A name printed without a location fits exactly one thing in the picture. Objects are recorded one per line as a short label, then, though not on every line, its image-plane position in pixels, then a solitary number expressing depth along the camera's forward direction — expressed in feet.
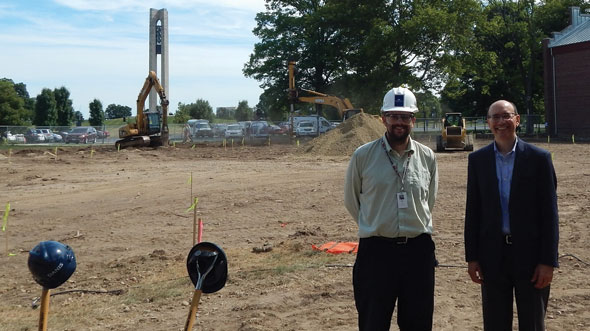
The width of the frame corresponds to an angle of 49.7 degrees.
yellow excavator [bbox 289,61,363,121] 137.08
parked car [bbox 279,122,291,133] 167.86
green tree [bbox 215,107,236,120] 349.00
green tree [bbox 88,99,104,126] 269.44
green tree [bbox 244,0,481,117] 171.53
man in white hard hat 13.65
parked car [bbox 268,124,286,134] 164.58
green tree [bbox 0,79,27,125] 213.46
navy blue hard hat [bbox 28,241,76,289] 9.65
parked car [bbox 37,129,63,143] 154.11
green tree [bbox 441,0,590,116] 181.78
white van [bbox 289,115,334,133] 159.97
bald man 13.71
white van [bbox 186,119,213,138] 168.14
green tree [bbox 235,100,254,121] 317.13
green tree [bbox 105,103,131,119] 417.08
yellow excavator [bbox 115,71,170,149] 122.62
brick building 148.56
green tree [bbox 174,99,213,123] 309.55
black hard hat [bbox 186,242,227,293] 11.14
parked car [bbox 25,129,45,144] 147.54
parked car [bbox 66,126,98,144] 156.04
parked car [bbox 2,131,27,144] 142.72
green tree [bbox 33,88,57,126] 244.01
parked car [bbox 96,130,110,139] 157.48
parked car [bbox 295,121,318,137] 157.38
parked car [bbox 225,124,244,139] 164.25
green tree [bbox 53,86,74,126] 259.19
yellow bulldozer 106.52
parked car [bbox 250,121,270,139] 162.20
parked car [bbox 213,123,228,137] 168.96
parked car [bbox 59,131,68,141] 156.63
